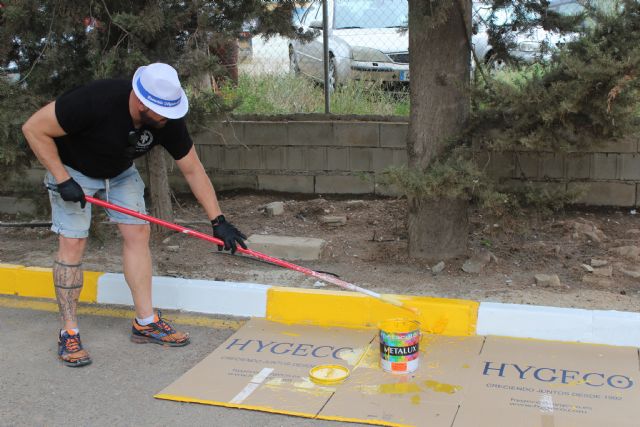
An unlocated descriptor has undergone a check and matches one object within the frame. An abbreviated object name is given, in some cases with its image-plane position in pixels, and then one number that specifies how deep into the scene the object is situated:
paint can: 3.72
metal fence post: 7.24
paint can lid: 3.72
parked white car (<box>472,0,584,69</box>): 5.69
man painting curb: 3.82
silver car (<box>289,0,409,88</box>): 7.70
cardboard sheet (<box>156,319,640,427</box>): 3.35
